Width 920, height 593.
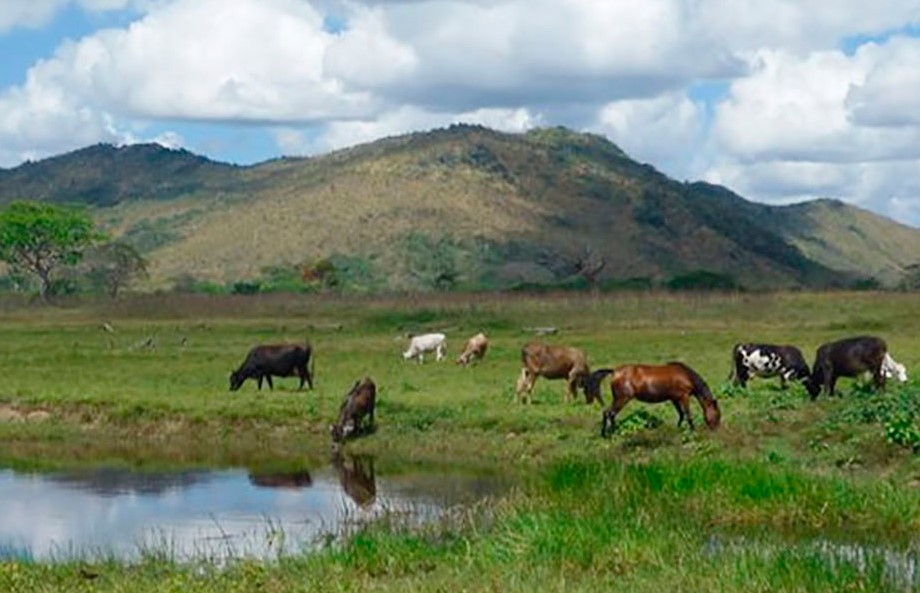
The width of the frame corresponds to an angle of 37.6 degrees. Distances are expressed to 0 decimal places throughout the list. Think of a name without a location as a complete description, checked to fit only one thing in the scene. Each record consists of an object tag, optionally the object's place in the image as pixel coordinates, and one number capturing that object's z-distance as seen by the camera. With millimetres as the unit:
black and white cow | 32250
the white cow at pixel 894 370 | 31625
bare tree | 127319
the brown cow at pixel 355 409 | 29094
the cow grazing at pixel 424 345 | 44656
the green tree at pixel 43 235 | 103375
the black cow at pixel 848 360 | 29375
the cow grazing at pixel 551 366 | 31906
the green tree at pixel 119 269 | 110438
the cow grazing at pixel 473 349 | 42438
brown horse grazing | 24984
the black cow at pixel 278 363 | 37000
